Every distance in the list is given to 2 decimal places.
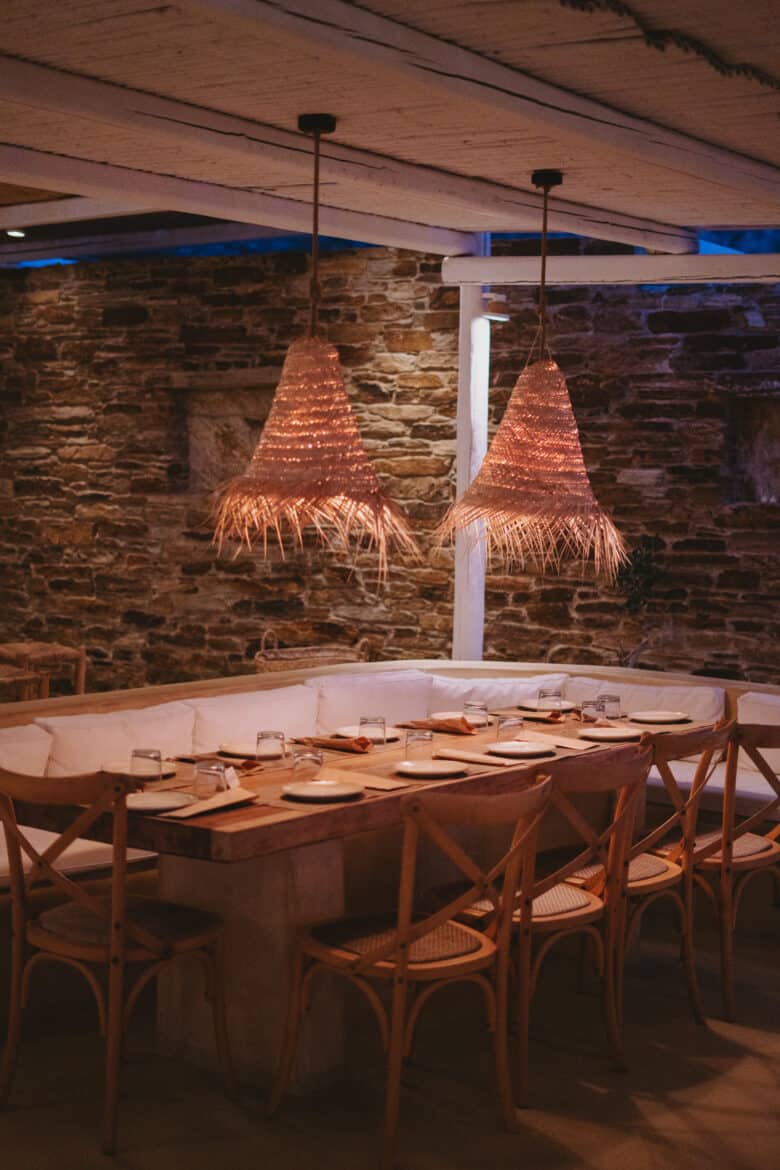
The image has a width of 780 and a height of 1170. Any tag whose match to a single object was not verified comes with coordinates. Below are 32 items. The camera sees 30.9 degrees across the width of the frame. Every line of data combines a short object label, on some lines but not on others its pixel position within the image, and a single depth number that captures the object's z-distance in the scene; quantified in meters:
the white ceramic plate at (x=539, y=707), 5.59
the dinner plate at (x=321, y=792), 3.81
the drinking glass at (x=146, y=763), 4.04
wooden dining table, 3.63
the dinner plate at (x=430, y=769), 4.20
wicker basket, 8.36
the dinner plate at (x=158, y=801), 3.65
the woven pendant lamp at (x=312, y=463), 4.29
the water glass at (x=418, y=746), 4.55
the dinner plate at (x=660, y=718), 5.43
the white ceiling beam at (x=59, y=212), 8.21
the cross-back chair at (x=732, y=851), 4.60
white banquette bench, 5.03
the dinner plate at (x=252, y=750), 4.40
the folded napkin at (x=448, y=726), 5.07
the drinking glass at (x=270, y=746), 4.40
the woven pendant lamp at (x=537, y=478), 4.84
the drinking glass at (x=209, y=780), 3.94
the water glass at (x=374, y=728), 4.79
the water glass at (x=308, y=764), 4.25
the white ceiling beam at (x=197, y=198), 5.12
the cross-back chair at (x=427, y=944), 3.52
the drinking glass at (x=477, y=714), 5.21
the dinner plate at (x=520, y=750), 4.59
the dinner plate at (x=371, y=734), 4.79
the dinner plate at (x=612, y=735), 4.93
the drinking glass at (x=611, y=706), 5.38
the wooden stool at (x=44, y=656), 8.13
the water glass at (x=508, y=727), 4.99
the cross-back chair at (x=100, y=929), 3.53
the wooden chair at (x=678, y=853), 4.37
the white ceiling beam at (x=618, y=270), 6.59
